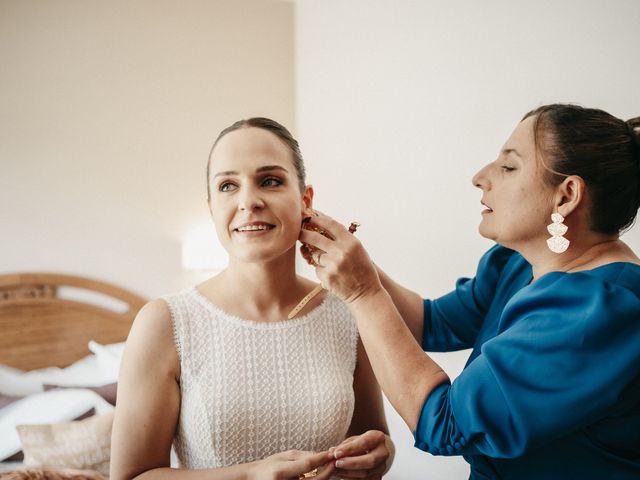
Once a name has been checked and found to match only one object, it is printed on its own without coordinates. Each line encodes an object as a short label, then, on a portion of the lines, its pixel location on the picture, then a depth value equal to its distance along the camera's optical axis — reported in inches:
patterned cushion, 70.7
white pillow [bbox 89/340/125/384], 91.0
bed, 71.6
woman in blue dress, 30.4
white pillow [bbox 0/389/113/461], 76.0
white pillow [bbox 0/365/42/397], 88.8
